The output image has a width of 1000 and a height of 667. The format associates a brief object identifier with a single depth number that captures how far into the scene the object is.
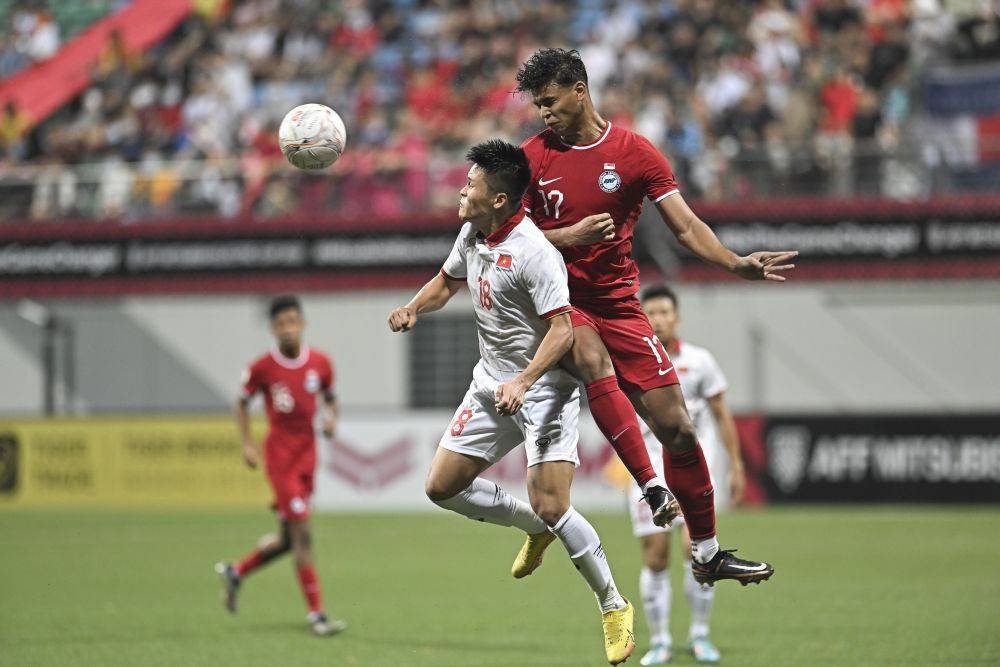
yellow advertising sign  42.47
